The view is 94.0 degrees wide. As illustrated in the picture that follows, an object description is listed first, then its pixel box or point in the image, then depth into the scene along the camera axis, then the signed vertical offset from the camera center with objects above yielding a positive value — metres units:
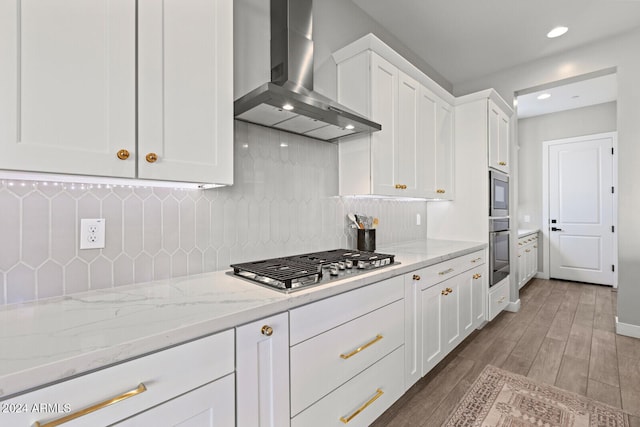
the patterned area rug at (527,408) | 1.71 -1.19
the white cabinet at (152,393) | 0.66 -0.45
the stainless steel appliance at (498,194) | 2.99 +0.21
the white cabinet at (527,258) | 4.23 -0.68
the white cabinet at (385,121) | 2.07 +0.72
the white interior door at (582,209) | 4.65 +0.07
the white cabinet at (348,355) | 1.19 -0.65
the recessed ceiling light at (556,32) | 2.79 +1.73
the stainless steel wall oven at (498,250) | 2.97 -0.38
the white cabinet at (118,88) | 0.85 +0.43
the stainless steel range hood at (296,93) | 1.47 +0.65
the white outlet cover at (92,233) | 1.17 -0.07
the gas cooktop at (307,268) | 1.24 -0.26
